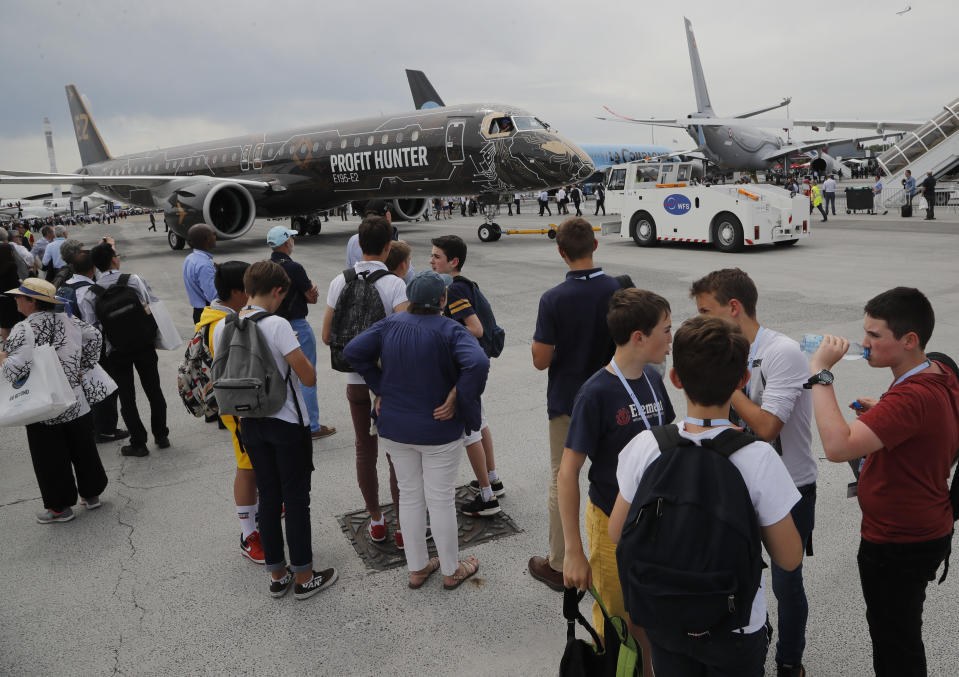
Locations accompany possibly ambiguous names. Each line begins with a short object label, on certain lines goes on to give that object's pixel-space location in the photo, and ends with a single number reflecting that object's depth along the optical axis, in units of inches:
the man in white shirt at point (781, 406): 102.6
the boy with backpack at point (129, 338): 223.6
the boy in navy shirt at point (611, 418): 97.8
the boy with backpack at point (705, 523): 68.4
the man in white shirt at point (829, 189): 981.2
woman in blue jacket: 132.8
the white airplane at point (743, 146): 1585.9
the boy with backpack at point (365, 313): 165.0
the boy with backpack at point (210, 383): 163.2
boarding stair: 987.9
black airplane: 708.7
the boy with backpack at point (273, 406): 138.3
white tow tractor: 622.5
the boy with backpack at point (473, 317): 164.7
